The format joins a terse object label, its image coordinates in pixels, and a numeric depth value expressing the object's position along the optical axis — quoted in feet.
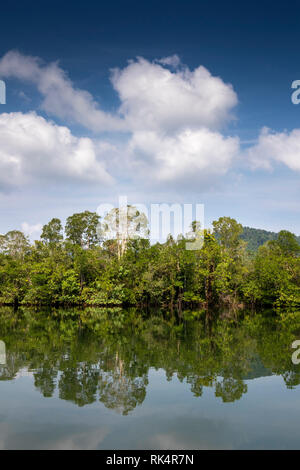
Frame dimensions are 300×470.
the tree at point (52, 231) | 180.14
